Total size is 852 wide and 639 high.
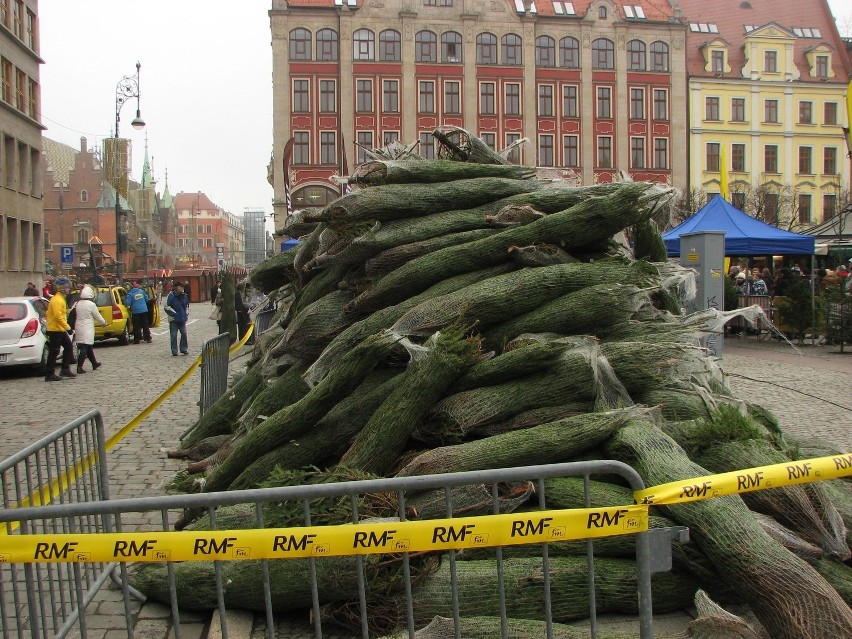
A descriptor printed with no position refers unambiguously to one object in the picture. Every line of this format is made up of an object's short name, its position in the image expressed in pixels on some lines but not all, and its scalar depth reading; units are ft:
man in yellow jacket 45.93
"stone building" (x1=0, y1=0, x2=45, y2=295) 115.65
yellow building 185.57
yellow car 70.59
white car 47.83
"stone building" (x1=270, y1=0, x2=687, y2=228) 167.32
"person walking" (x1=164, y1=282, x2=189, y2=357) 58.98
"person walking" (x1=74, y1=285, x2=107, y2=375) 49.16
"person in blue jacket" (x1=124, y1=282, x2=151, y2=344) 72.64
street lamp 93.04
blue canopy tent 56.29
